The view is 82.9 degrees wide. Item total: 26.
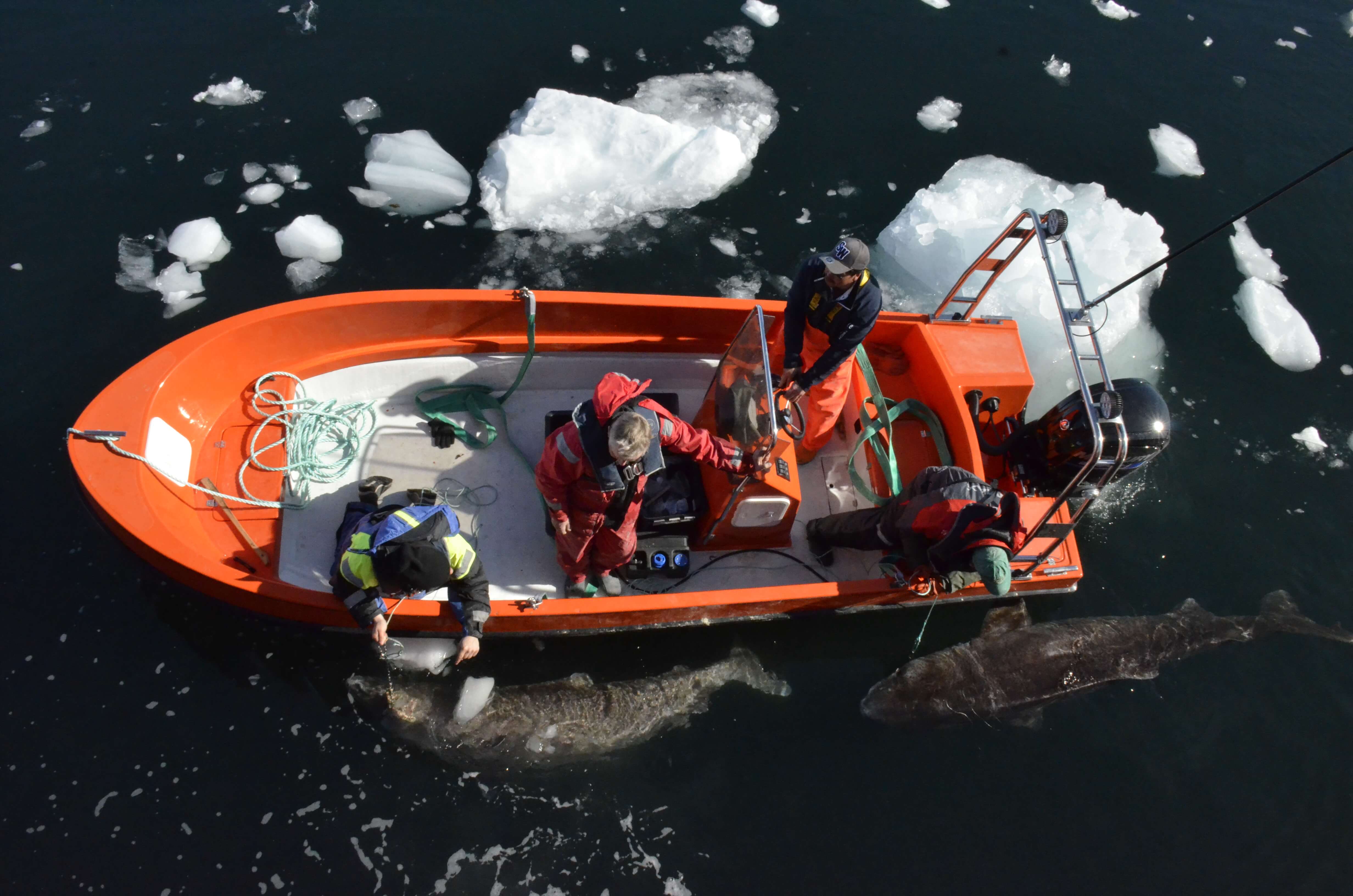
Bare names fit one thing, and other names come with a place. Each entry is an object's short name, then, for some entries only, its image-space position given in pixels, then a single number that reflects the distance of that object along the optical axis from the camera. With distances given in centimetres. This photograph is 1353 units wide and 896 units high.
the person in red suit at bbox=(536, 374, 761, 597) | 267
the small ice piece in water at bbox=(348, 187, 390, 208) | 570
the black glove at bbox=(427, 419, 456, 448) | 412
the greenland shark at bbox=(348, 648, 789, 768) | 383
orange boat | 338
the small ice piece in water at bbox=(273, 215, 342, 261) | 538
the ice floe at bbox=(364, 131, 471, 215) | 570
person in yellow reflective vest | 284
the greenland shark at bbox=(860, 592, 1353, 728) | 420
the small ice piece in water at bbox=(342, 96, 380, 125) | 613
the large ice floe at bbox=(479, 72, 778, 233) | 562
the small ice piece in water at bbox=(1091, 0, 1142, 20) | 780
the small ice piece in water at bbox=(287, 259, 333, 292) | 532
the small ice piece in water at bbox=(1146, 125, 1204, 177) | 671
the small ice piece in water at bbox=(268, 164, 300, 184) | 578
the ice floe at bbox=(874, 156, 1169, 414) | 532
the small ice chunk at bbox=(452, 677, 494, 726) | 388
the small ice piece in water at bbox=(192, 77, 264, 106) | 609
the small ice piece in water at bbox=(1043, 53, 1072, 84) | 725
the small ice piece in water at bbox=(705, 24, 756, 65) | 693
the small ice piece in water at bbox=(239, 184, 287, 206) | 564
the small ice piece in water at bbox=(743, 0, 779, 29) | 721
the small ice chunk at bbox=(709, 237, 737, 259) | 576
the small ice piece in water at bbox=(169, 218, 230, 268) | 531
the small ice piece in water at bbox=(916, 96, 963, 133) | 673
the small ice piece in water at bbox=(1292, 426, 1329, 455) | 530
